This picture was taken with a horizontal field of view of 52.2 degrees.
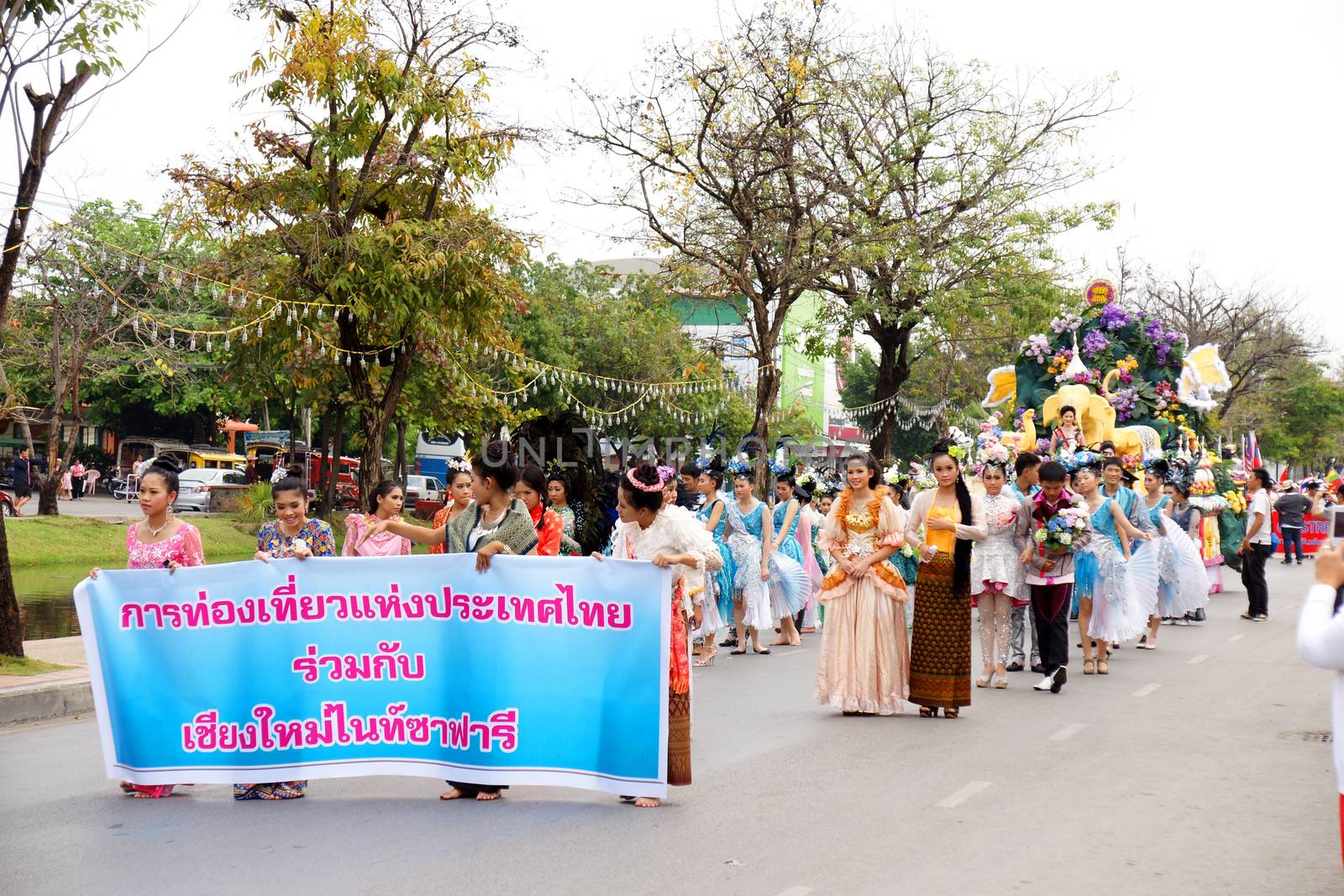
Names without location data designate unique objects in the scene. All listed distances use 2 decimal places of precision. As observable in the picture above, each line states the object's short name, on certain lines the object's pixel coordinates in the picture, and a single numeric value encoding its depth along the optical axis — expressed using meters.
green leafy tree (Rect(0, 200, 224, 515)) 24.97
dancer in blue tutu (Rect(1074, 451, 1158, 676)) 11.67
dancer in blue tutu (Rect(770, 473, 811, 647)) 13.92
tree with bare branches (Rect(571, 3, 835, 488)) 21.39
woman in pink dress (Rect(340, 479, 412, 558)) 8.83
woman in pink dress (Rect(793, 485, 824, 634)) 14.98
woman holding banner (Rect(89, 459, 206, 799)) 6.78
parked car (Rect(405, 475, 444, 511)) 47.47
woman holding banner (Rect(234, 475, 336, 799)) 6.83
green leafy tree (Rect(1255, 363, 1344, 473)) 64.44
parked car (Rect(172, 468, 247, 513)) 36.47
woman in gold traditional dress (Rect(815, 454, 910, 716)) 9.24
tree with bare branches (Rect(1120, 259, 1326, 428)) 46.56
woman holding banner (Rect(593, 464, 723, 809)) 6.56
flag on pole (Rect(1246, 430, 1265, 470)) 34.56
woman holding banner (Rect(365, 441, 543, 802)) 6.57
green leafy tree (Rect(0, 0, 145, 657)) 10.44
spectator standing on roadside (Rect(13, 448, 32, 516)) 33.97
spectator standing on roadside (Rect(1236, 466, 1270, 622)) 16.78
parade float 21.44
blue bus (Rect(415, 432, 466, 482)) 56.38
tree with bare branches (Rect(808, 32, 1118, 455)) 27.58
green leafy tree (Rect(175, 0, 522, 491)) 17.97
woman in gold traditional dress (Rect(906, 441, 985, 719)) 9.11
